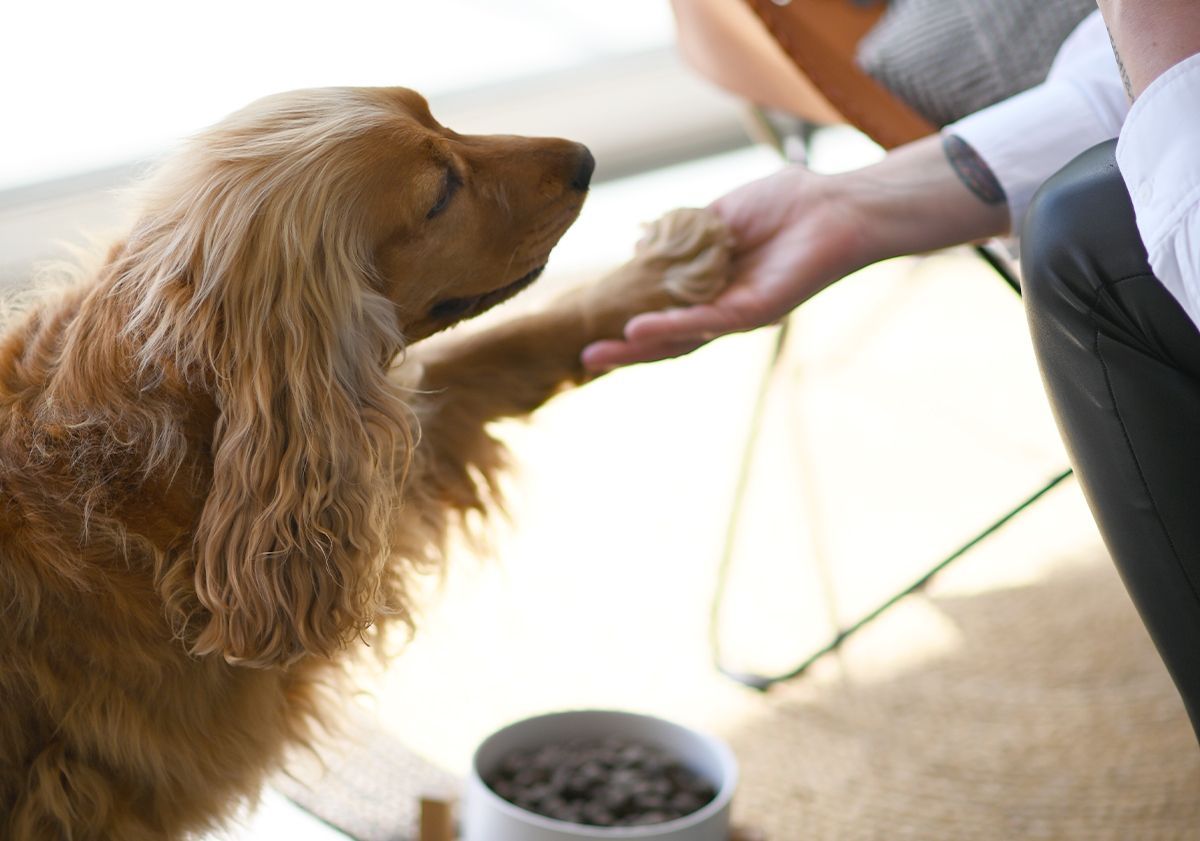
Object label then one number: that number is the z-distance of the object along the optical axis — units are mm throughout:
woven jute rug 1450
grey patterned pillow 1641
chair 1658
